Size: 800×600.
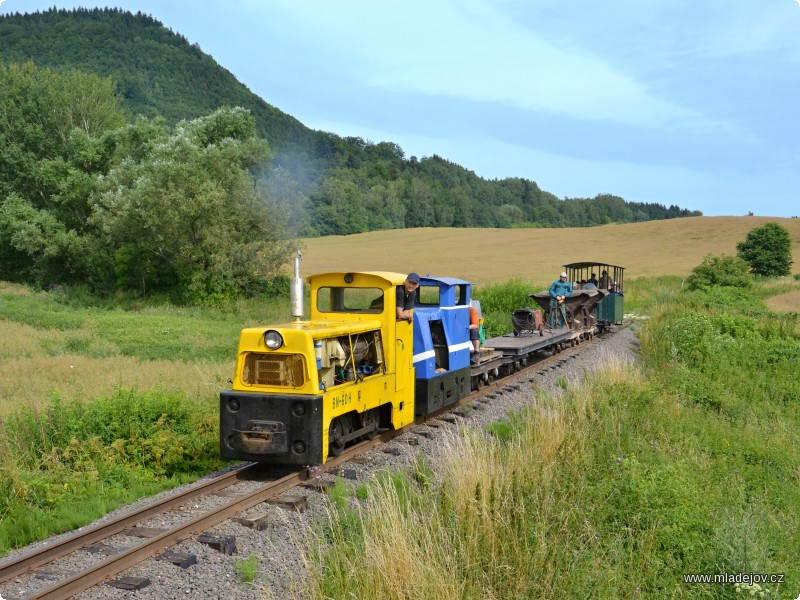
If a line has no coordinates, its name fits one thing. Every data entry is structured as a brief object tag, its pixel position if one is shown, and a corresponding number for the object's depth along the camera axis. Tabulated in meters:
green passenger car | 27.00
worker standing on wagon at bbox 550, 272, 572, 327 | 21.62
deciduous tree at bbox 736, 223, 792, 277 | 55.09
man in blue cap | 10.48
